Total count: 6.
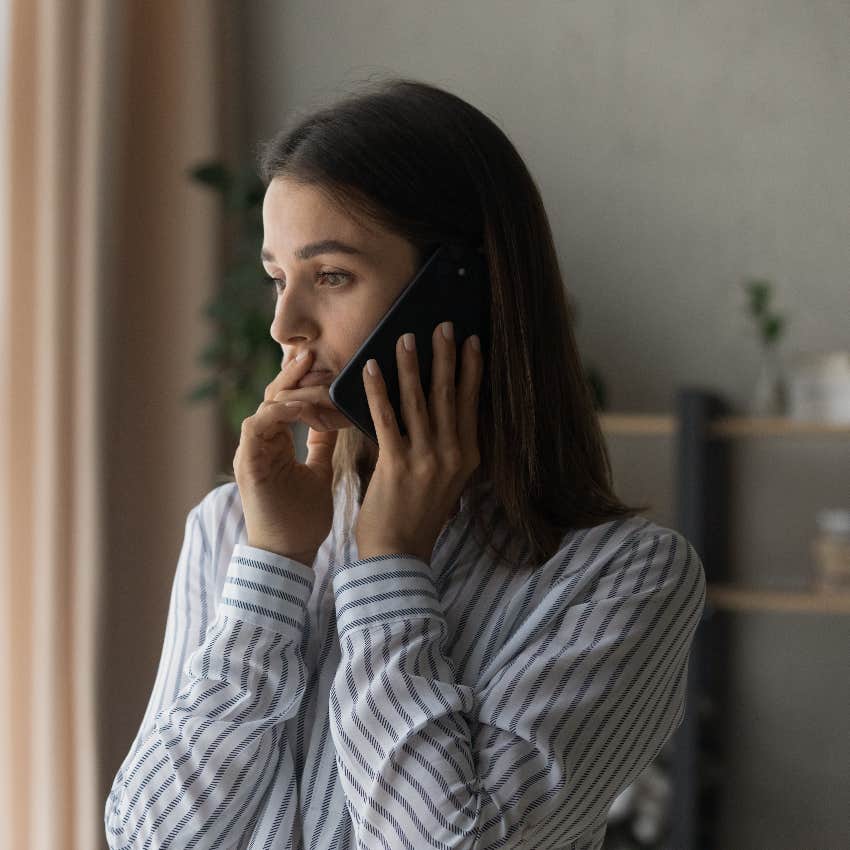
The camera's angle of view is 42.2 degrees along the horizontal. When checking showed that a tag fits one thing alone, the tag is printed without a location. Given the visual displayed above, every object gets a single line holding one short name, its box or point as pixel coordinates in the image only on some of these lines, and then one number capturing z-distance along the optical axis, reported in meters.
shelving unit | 2.57
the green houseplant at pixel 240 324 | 2.73
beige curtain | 2.42
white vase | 2.79
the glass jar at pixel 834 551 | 2.61
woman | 0.90
